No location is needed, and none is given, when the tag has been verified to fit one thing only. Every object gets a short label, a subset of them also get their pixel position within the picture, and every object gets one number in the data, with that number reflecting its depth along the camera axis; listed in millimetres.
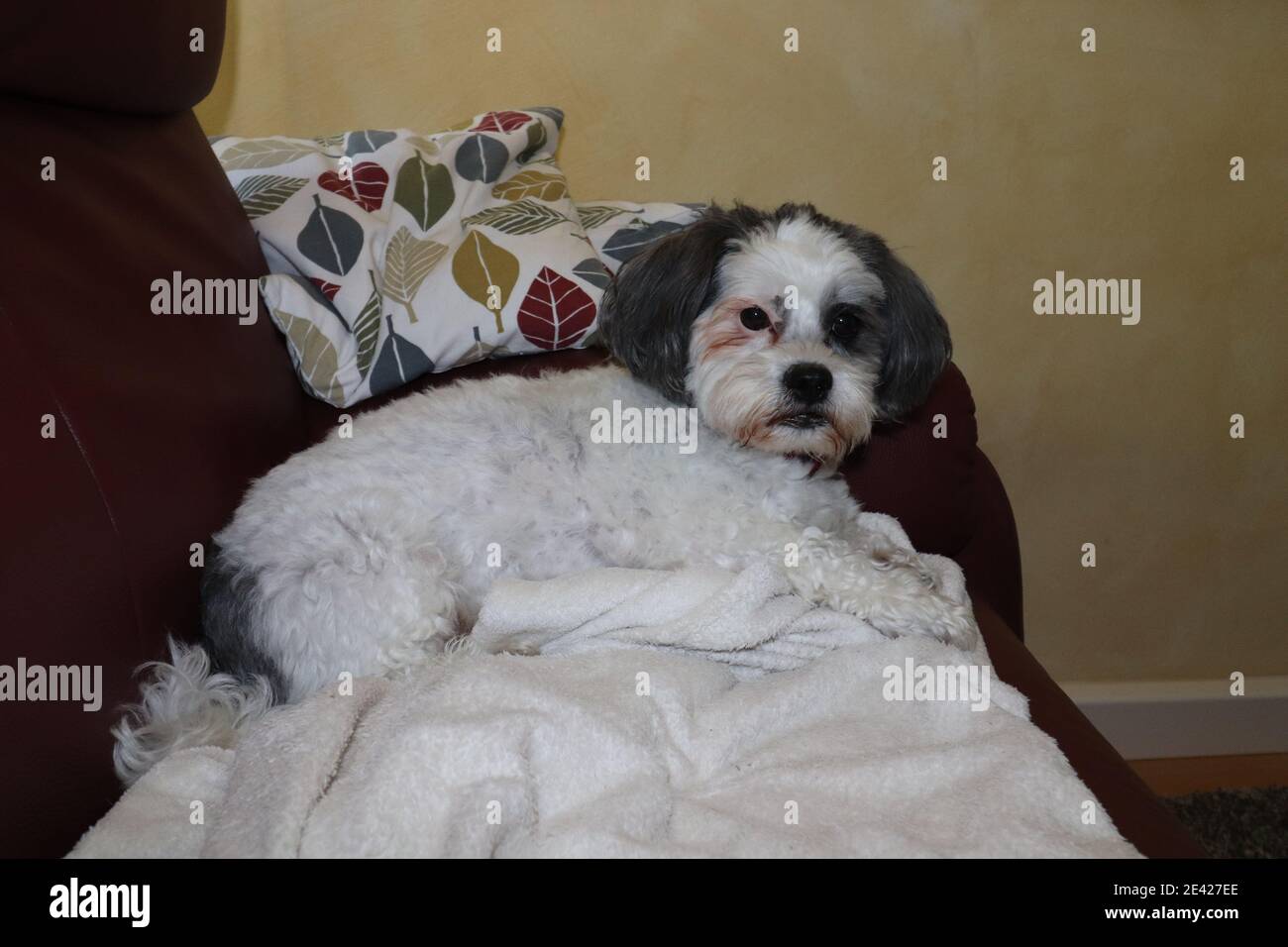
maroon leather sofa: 473
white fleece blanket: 430
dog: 589
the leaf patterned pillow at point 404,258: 747
